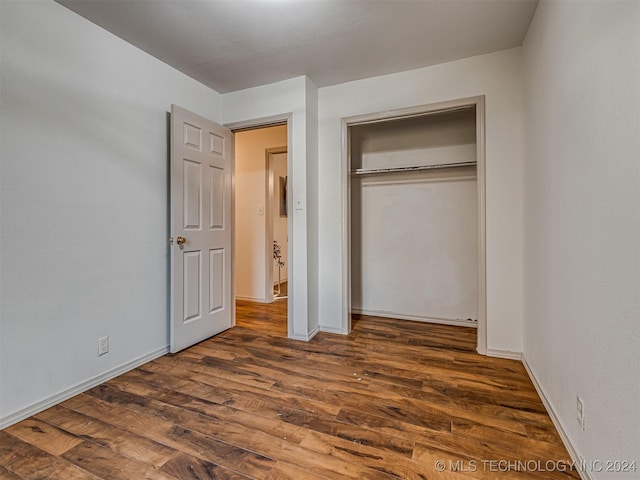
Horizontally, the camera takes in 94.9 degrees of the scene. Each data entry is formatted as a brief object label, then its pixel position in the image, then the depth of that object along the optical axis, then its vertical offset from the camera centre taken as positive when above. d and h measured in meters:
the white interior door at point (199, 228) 2.50 +0.10
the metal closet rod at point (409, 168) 2.97 +0.75
